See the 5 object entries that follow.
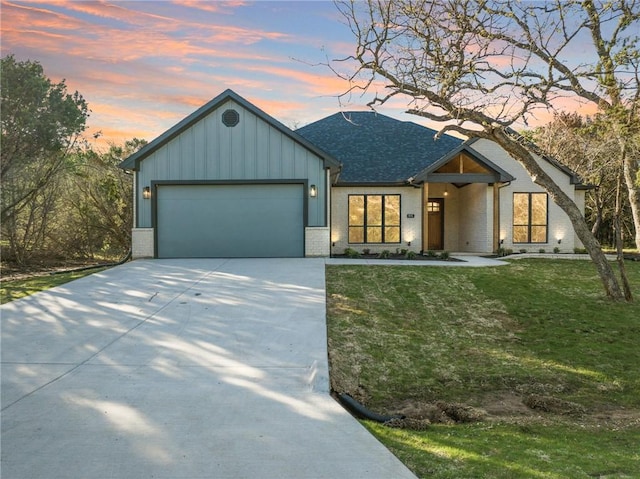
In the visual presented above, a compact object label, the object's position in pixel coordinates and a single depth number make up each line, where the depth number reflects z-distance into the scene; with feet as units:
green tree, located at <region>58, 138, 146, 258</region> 65.67
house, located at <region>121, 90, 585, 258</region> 50.03
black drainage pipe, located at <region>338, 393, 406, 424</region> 15.76
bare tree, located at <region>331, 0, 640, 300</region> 31.60
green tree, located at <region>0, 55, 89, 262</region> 52.80
